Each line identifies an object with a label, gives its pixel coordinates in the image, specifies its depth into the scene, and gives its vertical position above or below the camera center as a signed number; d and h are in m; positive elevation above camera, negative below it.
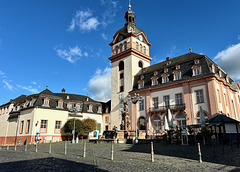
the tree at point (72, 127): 35.62 -0.22
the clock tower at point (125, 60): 39.53 +14.84
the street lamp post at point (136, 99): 22.16 +3.24
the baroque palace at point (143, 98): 28.11 +5.14
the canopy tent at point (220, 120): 16.26 +0.43
